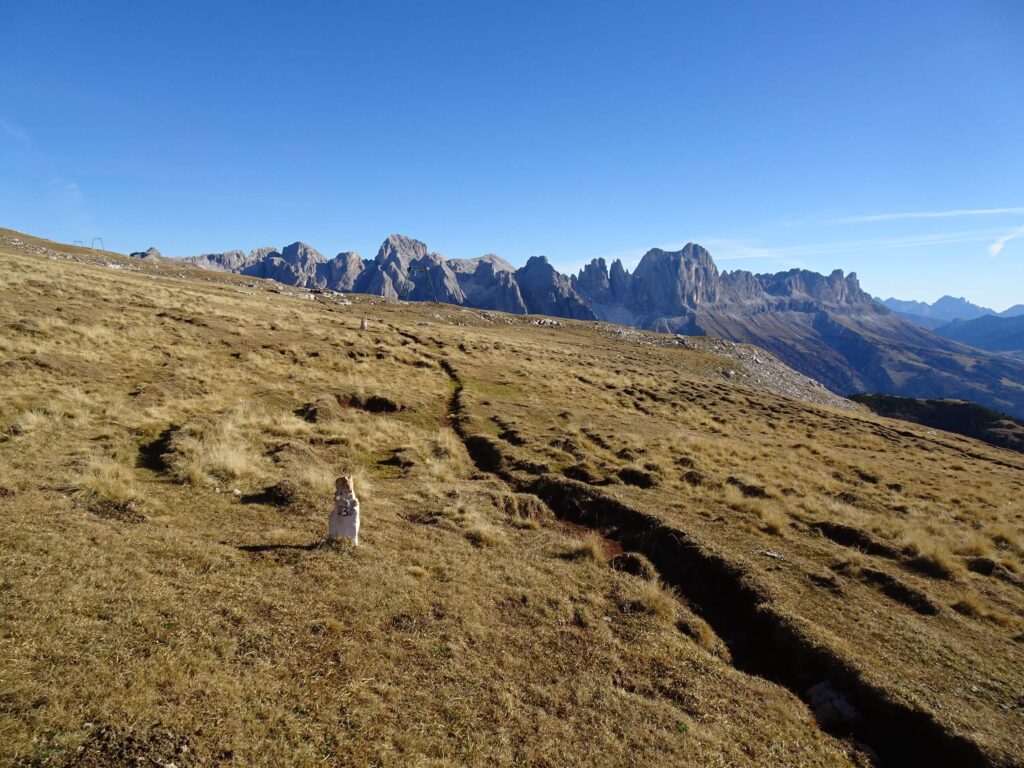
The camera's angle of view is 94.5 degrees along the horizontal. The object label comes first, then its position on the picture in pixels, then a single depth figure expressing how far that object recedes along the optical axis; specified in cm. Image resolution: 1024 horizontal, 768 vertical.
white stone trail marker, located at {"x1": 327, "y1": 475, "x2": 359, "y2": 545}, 1113
